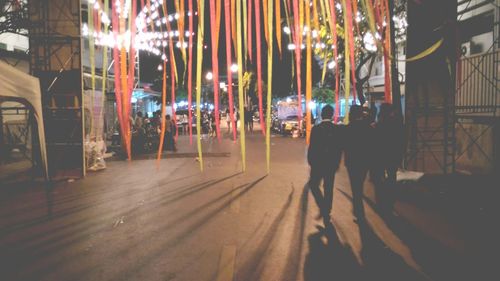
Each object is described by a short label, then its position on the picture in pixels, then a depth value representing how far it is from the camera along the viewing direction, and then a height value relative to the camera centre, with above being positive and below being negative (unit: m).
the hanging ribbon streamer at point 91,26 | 4.50 +1.17
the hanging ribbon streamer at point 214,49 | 4.51 +0.93
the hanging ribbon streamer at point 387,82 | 5.00 +0.57
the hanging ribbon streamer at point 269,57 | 4.46 +0.85
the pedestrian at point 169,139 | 19.12 -0.29
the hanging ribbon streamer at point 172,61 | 4.68 +0.86
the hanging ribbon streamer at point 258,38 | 4.40 +1.06
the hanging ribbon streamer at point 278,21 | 4.67 +1.25
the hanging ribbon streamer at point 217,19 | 4.37 +1.24
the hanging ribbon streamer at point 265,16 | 4.69 +1.34
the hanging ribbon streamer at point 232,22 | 4.75 +1.25
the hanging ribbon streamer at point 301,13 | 4.80 +1.34
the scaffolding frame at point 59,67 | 12.07 +1.99
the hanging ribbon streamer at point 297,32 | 4.73 +1.14
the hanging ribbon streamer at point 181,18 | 4.60 +1.28
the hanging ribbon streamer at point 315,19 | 4.84 +1.30
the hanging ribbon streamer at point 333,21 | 4.55 +1.20
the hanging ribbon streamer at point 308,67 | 4.74 +0.72
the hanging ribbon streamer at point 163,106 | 5.22 +0.34
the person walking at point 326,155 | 6.40 -0.39
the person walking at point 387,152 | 6.94 -0.40
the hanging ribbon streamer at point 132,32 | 4.55 +1.09
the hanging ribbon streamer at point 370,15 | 4.33 +1.20
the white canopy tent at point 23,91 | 6.49 +0.72
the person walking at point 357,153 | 6.46 -0.37
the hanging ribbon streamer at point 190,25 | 4.53 +1.22
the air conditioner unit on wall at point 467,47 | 13.38 +2.55
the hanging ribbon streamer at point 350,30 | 4.68 +1.16
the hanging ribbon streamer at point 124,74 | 4.53 +0.62
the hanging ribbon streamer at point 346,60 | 4.53 +0.78
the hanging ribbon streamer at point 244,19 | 4.54 +1.24
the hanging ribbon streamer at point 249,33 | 4.09 +1.03
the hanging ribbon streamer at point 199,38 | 4.43 +1.00
